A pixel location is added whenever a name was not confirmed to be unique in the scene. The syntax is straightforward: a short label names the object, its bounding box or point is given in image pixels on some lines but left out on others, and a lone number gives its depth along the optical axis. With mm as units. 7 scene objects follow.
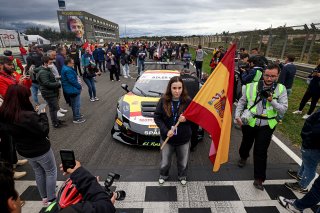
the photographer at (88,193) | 1456
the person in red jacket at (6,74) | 4281
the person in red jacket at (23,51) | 17556
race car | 4332
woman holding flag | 3082
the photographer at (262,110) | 3066
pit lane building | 82000
